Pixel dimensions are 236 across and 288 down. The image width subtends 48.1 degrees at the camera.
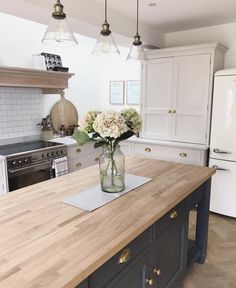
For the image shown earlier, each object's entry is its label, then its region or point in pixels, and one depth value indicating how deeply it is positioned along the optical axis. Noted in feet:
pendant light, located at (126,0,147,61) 6.95
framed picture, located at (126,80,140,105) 15.30
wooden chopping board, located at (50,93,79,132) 13.56
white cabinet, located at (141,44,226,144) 10.62
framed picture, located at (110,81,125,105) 15.90
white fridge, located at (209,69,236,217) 9.89
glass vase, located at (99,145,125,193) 5.53
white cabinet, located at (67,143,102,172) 12.32
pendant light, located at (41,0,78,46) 4.83
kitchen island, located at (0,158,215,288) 3.16
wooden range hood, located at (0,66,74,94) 10.13
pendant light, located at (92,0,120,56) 6.18
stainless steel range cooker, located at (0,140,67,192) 9.68
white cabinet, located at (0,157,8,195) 9.32
